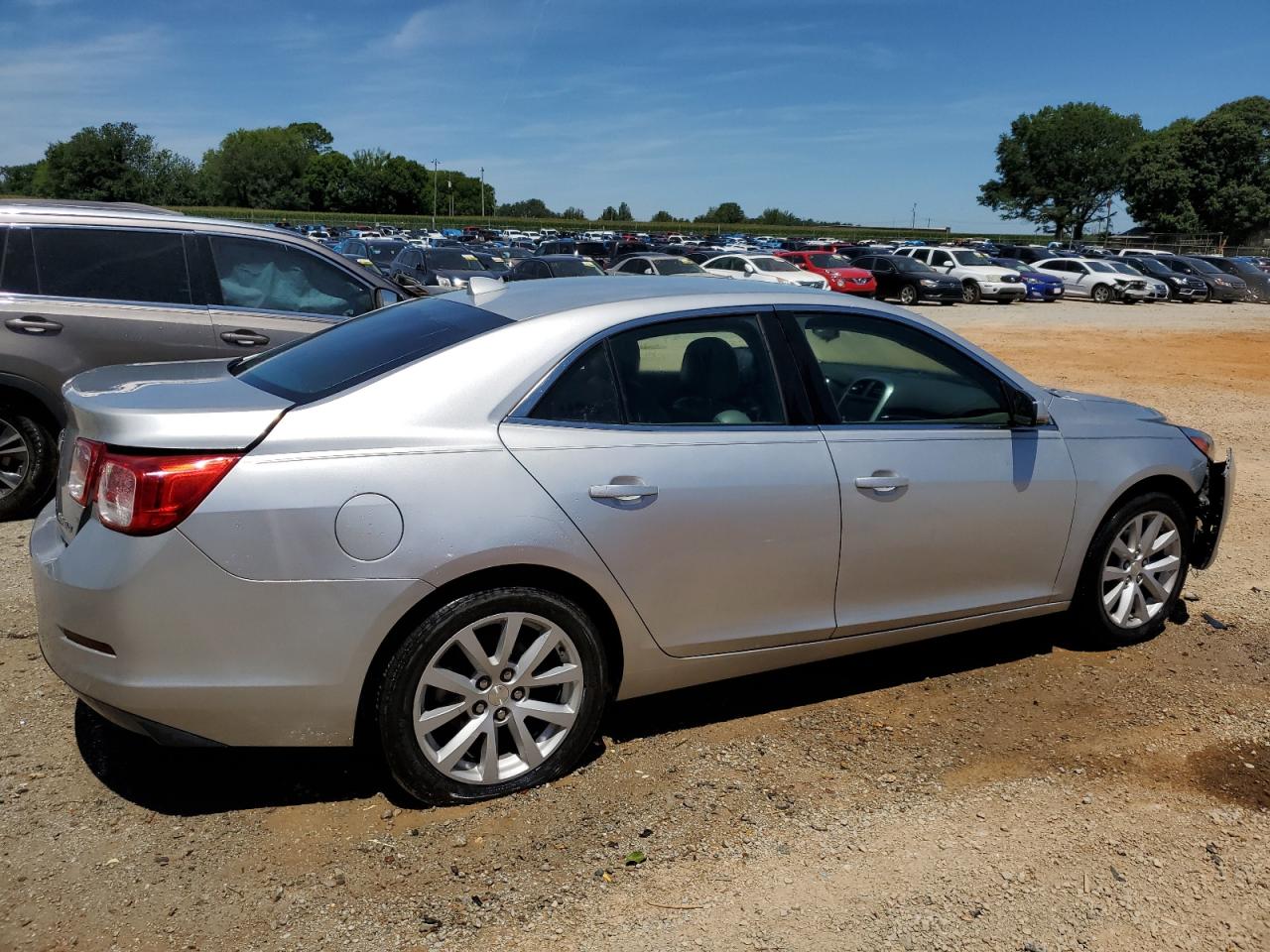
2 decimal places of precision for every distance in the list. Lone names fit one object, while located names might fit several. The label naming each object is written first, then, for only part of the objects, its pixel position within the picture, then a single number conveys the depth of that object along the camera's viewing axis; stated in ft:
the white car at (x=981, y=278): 109.40
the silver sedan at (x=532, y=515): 9.67
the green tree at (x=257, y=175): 462.19
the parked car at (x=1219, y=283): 129.08
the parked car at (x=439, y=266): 73.41
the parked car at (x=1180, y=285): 125.80
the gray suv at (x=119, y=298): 20.24
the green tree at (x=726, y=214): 524.52
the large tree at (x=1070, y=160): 346.95
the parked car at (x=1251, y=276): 133.69
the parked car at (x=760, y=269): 93.61
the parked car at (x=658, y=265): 82.94
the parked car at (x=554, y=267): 74.49
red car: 97.96
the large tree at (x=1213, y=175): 276.62
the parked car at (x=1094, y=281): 118.62
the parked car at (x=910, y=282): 101.76
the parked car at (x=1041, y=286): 117.19
